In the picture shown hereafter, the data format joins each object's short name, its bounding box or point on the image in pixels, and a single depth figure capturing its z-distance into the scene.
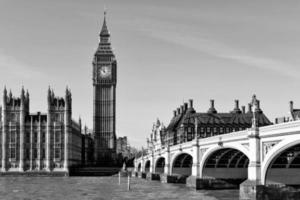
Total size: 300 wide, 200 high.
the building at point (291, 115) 118.44
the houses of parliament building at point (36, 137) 129.62
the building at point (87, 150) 172.88
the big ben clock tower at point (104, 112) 167.38
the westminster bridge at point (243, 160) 45.44
